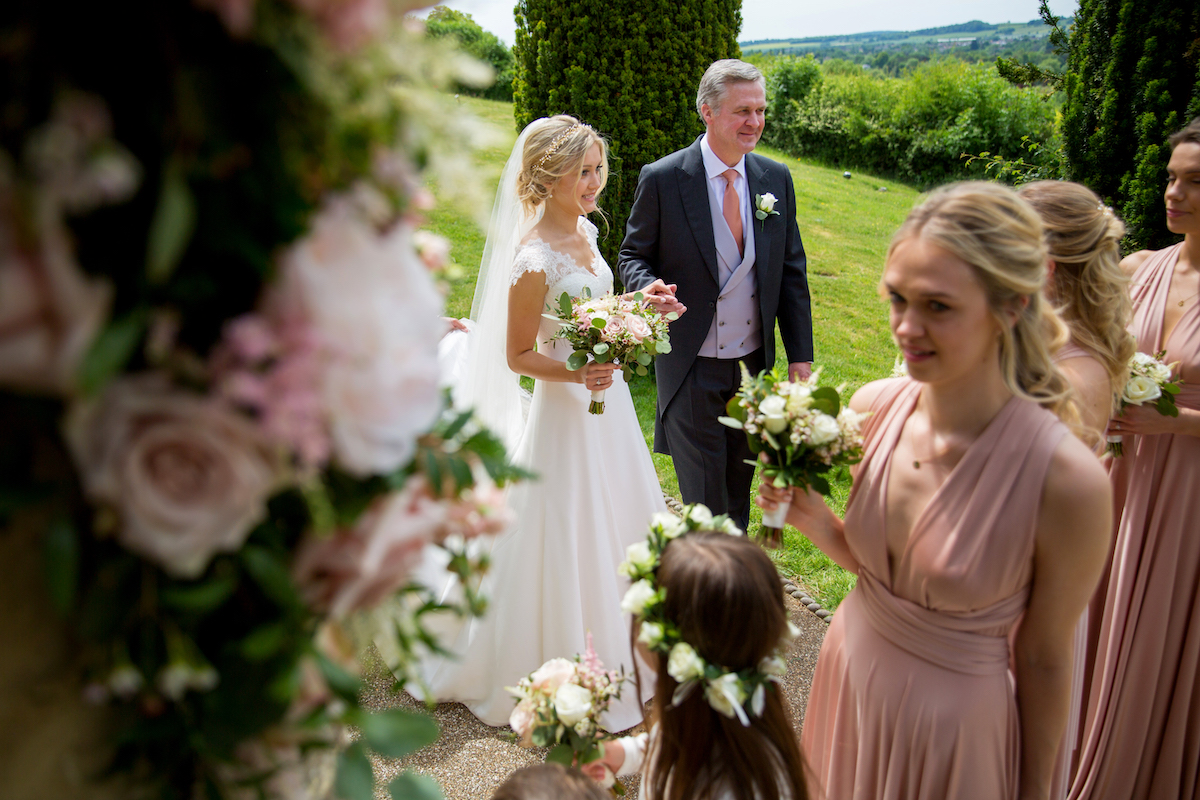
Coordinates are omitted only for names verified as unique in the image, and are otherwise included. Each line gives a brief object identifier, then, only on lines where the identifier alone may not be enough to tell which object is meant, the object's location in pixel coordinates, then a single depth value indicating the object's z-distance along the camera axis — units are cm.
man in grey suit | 480
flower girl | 202
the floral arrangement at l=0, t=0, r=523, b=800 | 67
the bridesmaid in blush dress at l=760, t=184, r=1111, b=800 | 216
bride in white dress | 411
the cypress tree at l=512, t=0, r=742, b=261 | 790
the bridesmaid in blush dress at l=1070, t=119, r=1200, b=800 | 343
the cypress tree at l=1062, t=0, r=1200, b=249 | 541
